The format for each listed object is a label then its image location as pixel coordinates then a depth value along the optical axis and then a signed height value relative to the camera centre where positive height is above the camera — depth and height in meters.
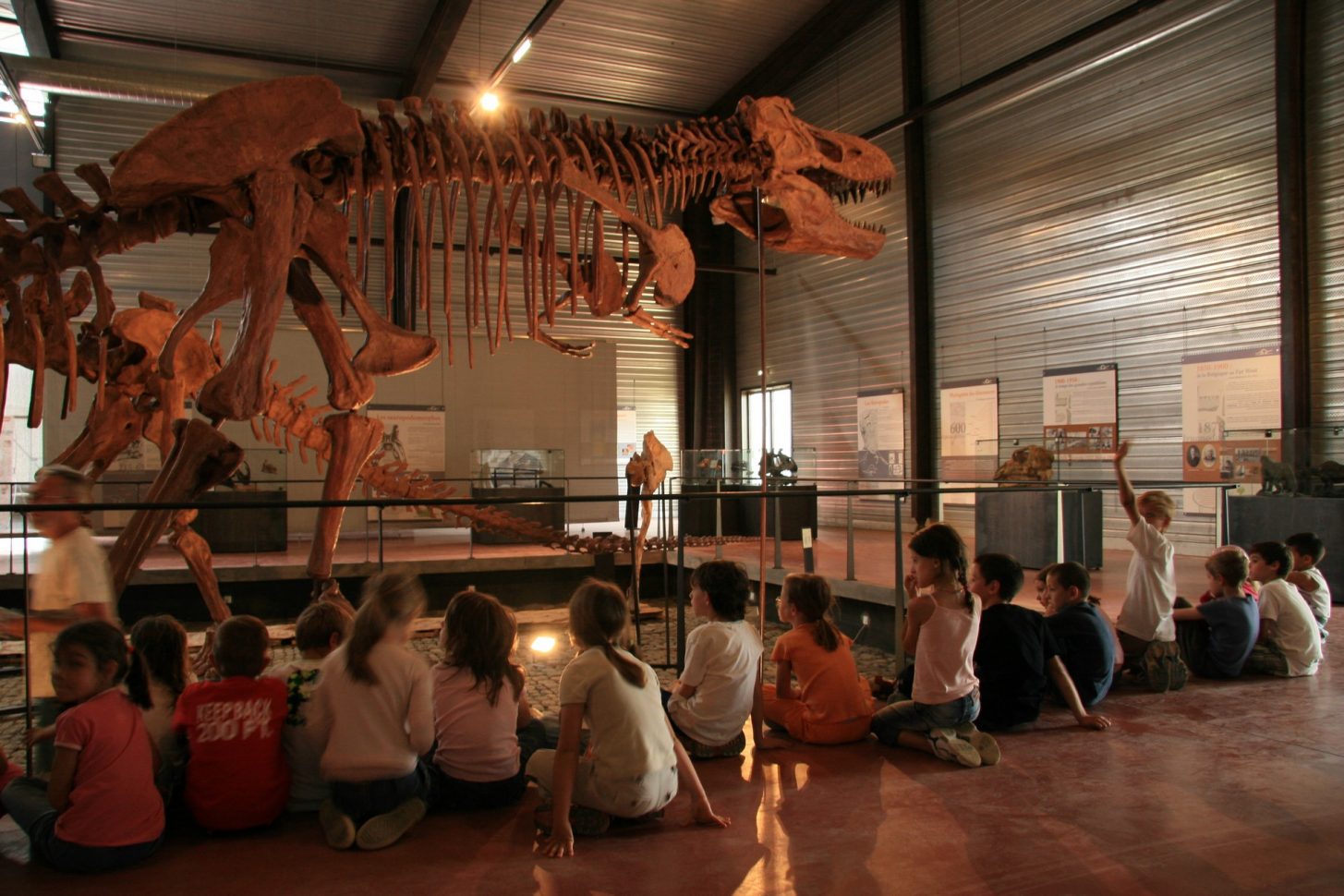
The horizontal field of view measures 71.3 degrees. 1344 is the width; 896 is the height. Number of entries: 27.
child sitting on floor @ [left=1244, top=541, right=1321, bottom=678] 5.40 -1.06
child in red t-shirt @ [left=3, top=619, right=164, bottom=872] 2.76 -0.93
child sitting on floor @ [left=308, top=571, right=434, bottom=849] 3.06 -0.87
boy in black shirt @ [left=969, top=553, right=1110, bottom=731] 4.32 -0.94
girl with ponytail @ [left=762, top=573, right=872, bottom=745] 4.15 -0.96
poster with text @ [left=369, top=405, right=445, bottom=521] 14.63 +0.38
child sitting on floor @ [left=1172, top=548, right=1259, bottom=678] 5.28 -1.00
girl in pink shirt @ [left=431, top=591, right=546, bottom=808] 3.32 -0.89
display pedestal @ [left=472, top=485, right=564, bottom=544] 12.44 -0.73
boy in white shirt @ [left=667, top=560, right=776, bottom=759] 3.81 -0.88
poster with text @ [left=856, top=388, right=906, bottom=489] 14.60 +0.30
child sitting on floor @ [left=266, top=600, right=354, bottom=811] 3.27 -0.92
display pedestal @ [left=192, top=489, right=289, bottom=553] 11.70 -0.85
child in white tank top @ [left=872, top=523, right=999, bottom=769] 3.94 -0.83
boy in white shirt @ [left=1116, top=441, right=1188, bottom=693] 5.08 -0.88
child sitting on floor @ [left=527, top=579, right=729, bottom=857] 3.04 -0.94
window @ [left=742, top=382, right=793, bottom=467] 18.00 +0.69
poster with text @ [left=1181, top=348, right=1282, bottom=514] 9.52 +0.37
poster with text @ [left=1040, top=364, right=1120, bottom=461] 11.44 +0.48
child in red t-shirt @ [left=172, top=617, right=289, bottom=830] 3.09 -0.92
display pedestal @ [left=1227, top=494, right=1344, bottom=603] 8.02 -0.65
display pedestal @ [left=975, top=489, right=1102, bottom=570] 8.63 -0.72
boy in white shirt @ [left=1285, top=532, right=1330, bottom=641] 5.94 -0.81
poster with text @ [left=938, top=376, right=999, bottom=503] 12.95 +0.37
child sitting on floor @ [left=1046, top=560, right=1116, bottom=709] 4.68 -0.94
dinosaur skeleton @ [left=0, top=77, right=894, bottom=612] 4.71 +1.33
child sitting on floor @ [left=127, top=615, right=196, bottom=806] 3.13 -0.77
